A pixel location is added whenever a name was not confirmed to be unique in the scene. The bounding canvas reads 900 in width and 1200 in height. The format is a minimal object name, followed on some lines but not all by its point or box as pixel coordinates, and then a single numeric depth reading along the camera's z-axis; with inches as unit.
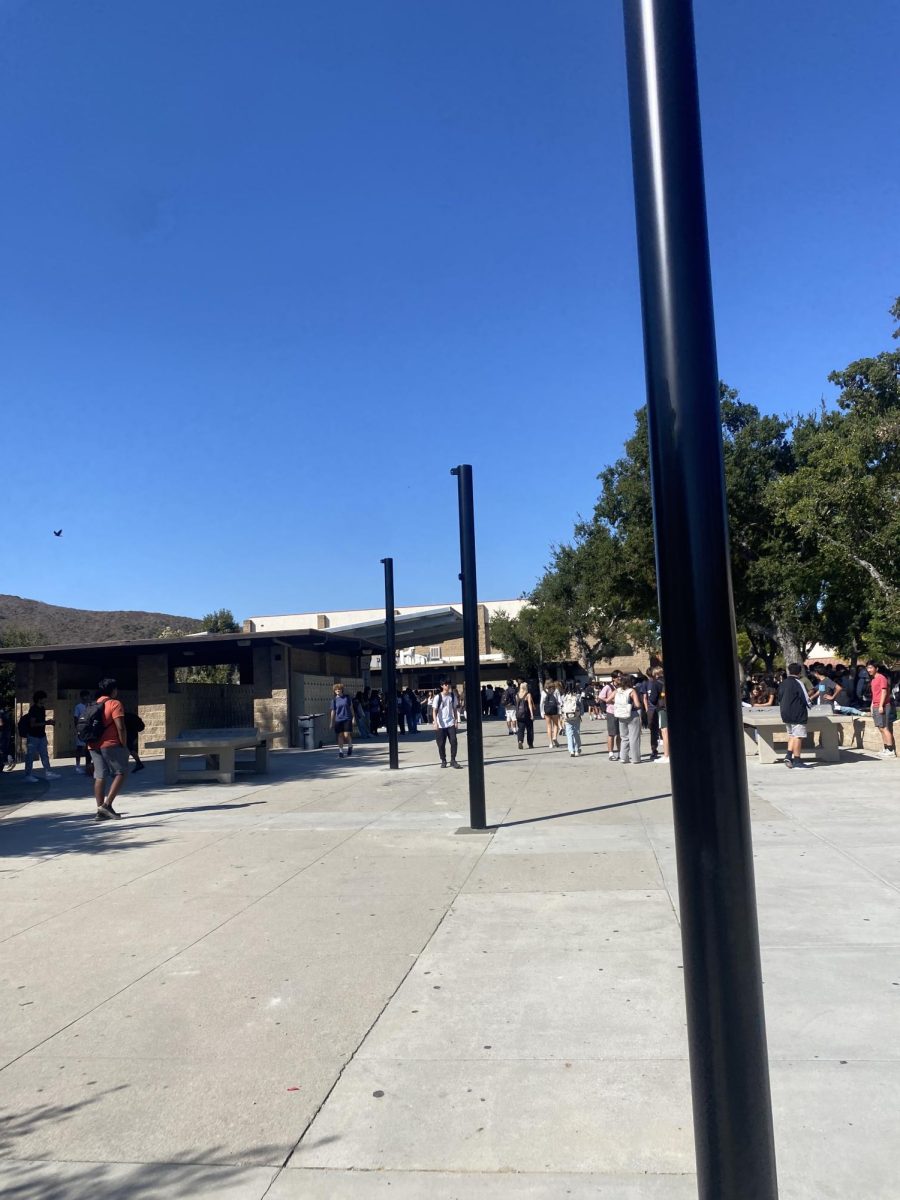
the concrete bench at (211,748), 613.6
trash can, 979.9
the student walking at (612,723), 693.3
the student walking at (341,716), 809.5
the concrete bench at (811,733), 606.5
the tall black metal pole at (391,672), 679.7
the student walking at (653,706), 681.0
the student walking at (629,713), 642.2
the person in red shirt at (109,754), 460.4
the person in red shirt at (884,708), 598.2
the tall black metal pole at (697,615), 82.7
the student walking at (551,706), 825.5
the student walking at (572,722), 732.7
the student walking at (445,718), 669.9
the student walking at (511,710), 1113.4
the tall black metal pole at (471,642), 387.9
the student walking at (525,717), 823.7
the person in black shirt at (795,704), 546.9
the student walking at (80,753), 717.0
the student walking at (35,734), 636.7
